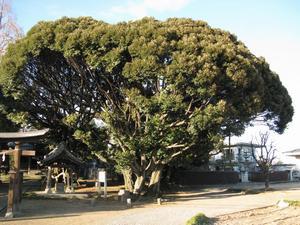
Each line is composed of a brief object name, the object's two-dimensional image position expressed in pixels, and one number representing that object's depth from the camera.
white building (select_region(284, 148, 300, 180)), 59.47
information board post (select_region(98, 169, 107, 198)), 26.15
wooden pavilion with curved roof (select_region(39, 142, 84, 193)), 27.39
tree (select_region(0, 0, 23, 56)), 33.24
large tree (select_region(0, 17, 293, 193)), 22.92
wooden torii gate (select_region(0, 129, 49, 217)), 17.35
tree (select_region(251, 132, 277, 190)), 35.75
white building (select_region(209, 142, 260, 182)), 56.06
